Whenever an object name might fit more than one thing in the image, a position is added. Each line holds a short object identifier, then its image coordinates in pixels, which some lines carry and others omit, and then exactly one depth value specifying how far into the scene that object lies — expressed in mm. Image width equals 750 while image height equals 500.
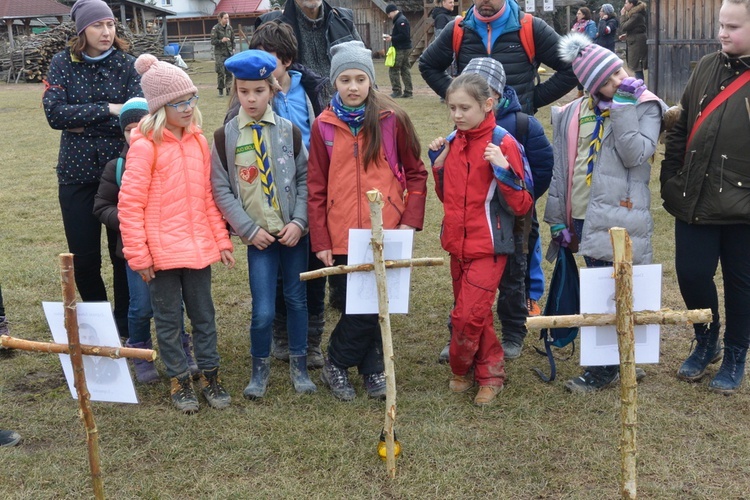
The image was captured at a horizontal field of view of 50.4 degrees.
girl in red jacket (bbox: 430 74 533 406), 3832
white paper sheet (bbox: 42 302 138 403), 2920
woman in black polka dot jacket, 4227
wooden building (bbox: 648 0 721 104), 12148
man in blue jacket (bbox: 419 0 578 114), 4633
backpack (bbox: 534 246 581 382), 4293
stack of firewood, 27703
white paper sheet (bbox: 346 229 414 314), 3512
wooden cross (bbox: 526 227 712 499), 2857
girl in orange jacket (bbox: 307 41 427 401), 3896
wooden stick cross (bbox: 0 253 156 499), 2834
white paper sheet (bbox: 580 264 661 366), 2963
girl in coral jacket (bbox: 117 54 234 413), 3725
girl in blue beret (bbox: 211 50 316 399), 3926
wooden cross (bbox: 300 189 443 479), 3342
